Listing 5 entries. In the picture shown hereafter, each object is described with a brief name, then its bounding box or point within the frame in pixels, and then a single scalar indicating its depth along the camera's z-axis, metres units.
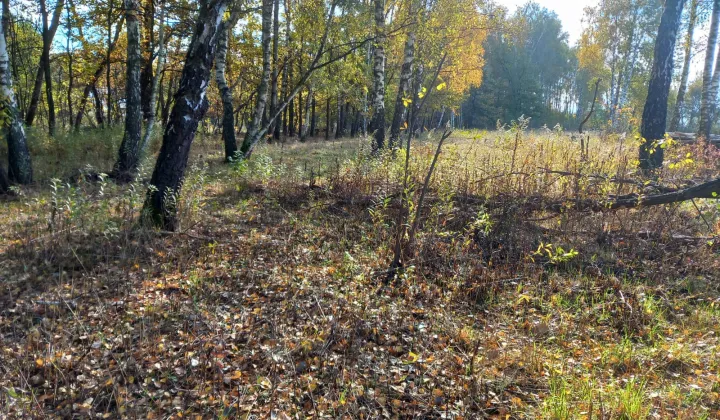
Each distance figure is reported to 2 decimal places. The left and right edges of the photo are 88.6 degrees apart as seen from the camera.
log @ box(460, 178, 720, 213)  4.53
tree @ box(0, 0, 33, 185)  6.29
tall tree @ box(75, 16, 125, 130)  12.98
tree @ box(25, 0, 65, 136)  10.56
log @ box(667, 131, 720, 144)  10.70
